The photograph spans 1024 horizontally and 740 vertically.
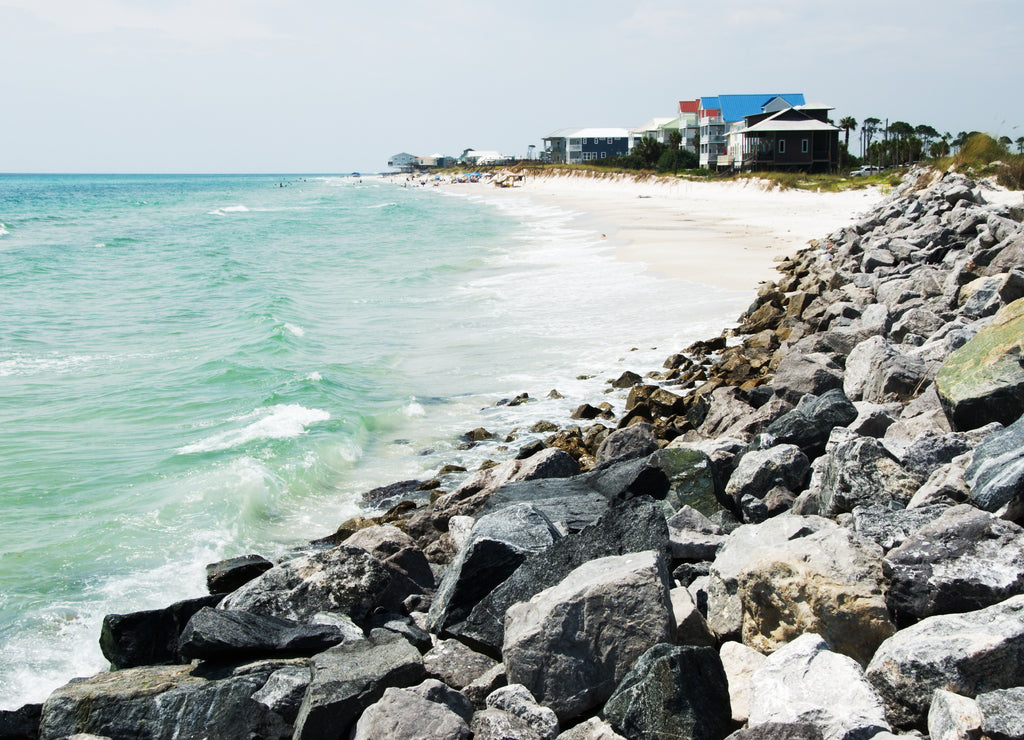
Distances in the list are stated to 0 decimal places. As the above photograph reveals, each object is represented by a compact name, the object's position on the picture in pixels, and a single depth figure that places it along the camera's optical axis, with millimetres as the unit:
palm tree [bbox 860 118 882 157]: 92875
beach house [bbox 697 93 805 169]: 70688
